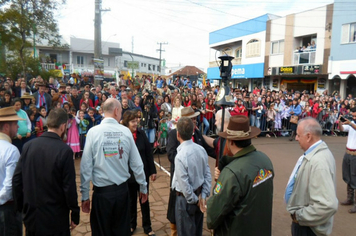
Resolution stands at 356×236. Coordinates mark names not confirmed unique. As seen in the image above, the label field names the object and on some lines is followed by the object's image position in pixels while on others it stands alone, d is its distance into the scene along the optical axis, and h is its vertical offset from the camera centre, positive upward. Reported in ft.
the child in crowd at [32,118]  22.15 -2.83
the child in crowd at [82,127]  25.64 -4.04
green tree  38.04 +9.39
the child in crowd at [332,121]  44.86 -5.03
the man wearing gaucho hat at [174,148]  11.70 -2.93
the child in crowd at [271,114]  39.91 -3.62
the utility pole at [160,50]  170.40 +24.55
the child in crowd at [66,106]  24.39 -1.93
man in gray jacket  8.17 -3.13
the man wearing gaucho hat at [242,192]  6.98 -2.77
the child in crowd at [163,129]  28.02 -4.42
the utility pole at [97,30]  36.99 +7.85
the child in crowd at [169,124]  27.97 -3.88
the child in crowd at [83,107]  26.01 -2.12
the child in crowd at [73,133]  24.68 -4.50
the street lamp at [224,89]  12.54 -0.03
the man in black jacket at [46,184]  8.30 -3.18
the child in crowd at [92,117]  26.37 -3.18
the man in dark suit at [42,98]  26.17 -1.34
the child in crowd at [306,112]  42.09 -3.38
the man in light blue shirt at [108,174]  9.65 -3.25
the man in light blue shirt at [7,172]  8.83 -2.98
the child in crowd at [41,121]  22.44 -3.12
